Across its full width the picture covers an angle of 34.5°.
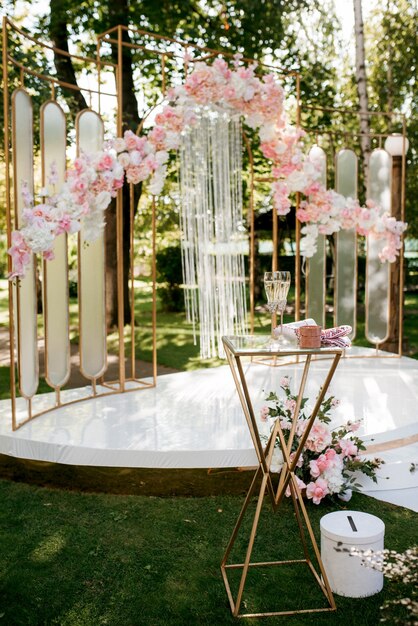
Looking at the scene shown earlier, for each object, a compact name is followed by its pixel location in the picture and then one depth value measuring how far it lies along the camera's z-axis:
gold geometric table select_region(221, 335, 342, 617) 2.41
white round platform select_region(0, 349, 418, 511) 3.52
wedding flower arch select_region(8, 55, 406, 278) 3.09
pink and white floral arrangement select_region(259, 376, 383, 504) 3.23
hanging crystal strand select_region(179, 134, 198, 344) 4.77
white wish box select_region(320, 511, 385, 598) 2.44
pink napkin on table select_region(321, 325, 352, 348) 2.78
